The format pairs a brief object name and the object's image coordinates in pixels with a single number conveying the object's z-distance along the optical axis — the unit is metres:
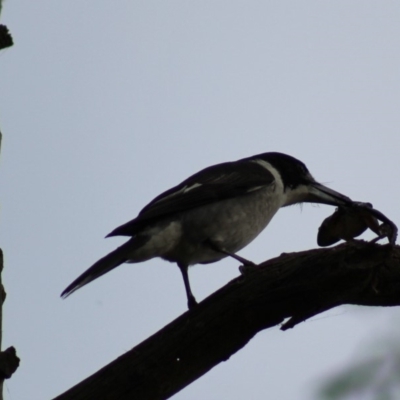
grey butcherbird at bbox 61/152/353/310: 9.25
